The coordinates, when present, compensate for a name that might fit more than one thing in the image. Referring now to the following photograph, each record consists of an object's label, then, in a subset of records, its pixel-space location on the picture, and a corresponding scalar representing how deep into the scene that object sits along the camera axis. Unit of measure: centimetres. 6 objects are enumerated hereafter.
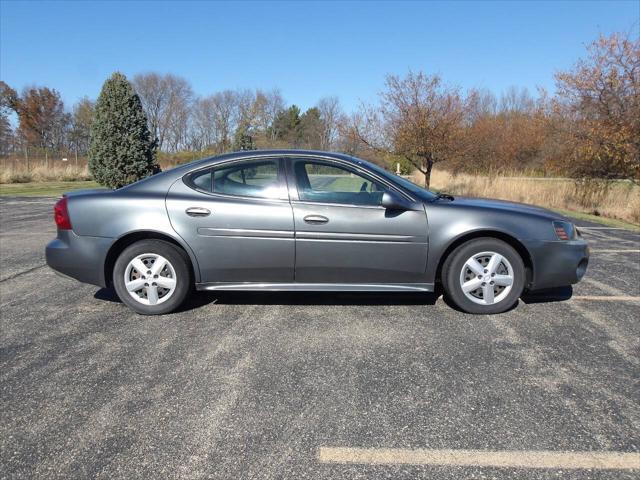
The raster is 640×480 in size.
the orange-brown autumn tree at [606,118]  1399
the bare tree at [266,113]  5554
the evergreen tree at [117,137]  1585
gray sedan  407
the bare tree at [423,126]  1730
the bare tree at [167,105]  5947
